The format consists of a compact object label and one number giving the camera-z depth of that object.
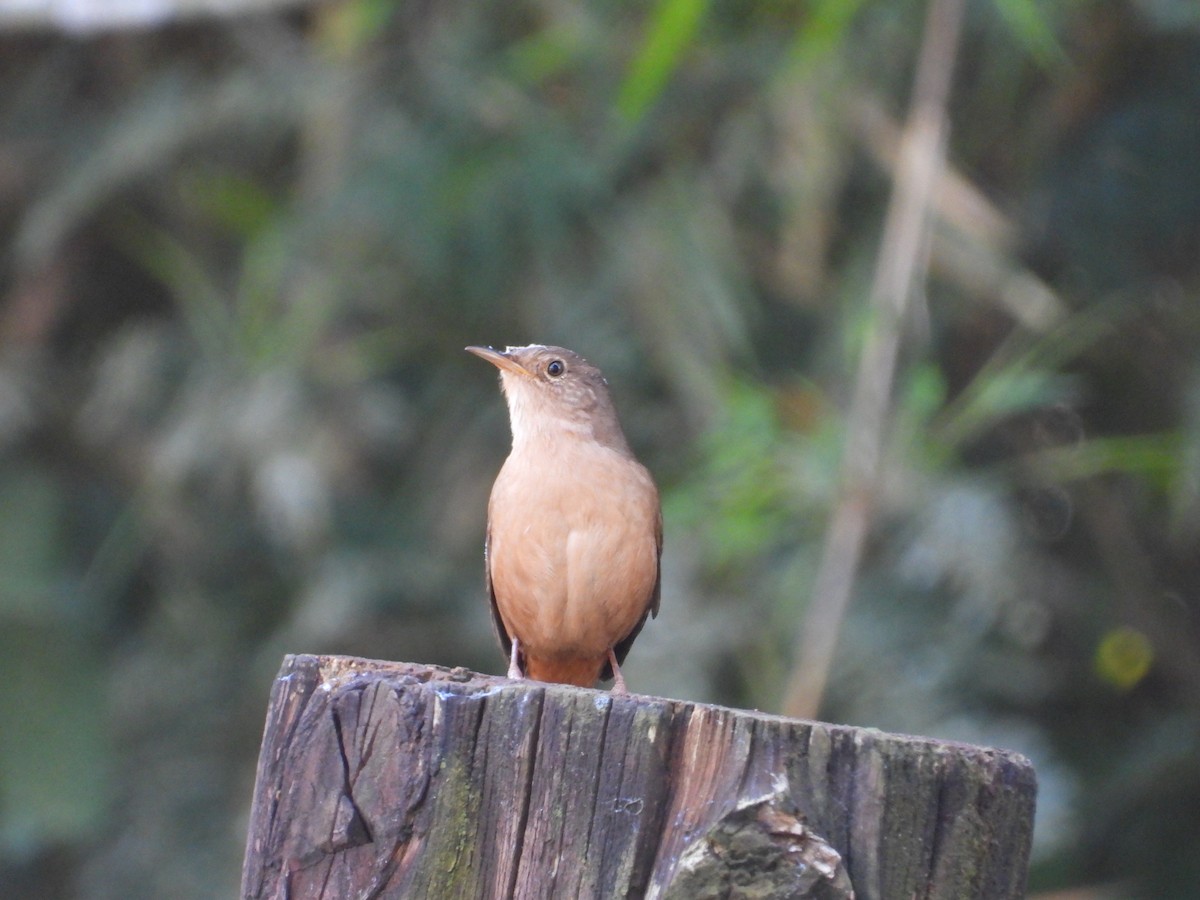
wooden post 4.72
